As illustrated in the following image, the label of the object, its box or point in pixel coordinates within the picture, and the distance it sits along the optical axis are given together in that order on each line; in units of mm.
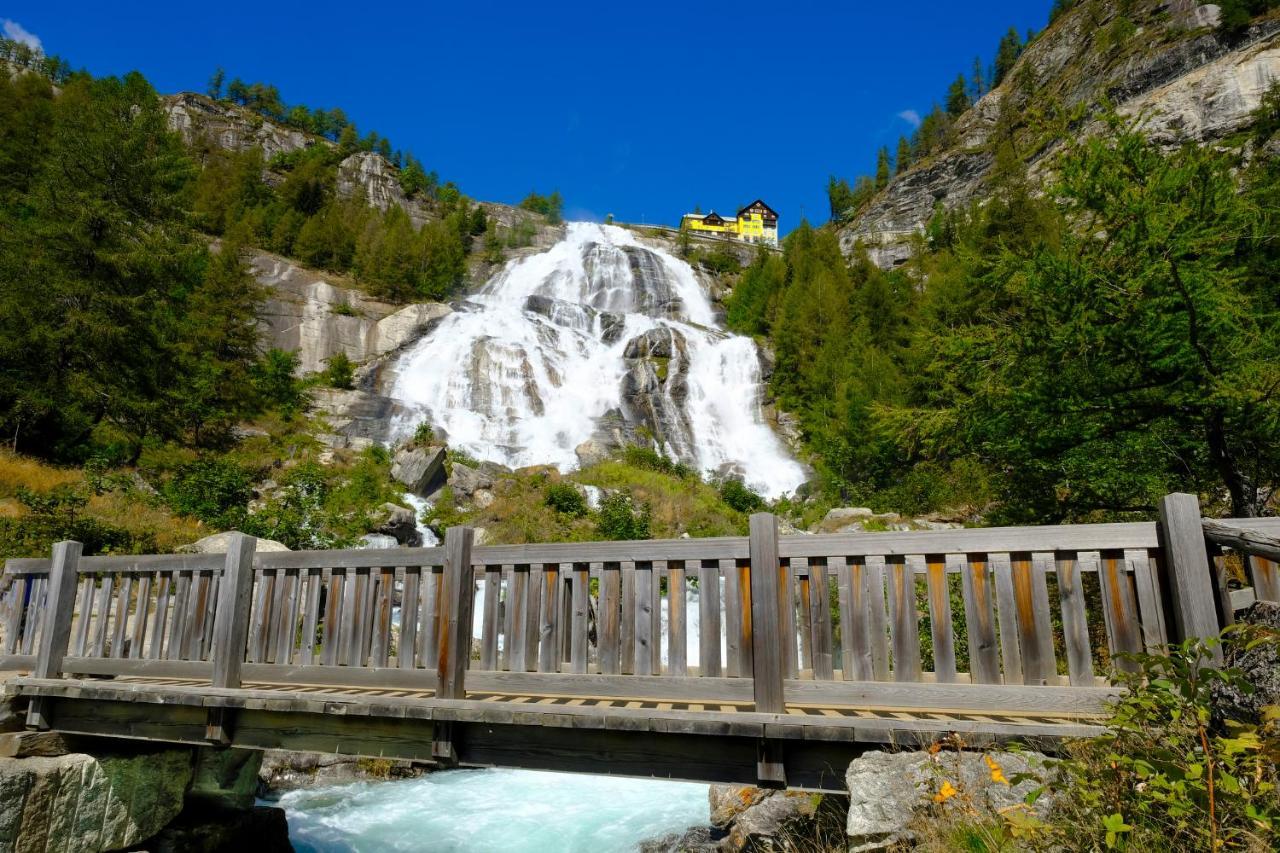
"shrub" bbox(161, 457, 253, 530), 18562
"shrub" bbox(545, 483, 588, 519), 24094
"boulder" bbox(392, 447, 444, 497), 25047
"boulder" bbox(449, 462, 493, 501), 24995
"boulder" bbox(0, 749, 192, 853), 5750
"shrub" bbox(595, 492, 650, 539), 22422
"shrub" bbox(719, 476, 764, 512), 27109
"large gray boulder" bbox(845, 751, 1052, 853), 3520
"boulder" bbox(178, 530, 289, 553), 14078
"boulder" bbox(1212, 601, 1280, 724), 2729
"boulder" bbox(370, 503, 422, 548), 20789
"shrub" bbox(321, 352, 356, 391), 34281
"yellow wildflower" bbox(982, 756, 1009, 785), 3393
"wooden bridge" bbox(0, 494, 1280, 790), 4094
